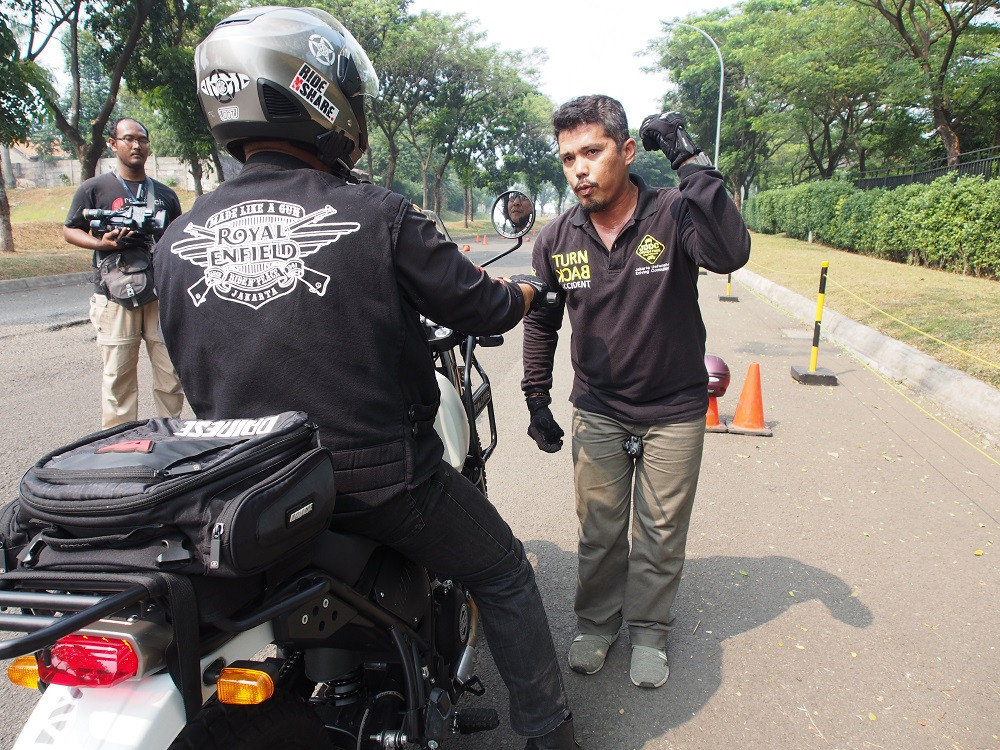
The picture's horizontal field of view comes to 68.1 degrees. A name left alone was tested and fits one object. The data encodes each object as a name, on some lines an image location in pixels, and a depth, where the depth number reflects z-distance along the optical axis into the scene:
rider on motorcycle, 1.62
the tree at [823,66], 24.84
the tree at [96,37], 17.22
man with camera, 4.67
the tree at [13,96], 15.62
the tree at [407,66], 33.75
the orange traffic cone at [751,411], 5.89
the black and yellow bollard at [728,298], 13.64
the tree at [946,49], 19.89
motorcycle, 1.26
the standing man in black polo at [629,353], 2.66
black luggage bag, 1.26
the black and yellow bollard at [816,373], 7.37
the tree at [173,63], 19.19
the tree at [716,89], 40.53
